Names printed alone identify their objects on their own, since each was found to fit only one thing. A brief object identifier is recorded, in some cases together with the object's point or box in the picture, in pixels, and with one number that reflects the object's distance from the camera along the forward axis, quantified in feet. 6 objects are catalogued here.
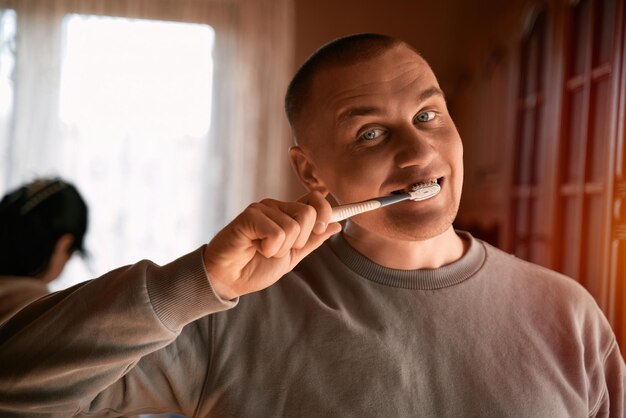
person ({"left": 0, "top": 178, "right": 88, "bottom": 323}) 4.90
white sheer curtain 9.02
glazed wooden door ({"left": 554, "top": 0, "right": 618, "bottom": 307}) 5.01
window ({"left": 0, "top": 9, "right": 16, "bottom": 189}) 8.91
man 2.23
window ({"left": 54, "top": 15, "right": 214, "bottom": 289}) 9.14
